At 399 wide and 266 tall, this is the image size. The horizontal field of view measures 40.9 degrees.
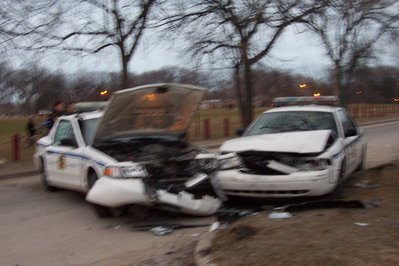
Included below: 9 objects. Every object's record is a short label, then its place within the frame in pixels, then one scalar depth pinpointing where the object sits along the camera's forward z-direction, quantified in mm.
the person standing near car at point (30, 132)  23169
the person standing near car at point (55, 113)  17000
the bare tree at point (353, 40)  33500
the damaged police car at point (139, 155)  7043
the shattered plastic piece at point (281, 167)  7426
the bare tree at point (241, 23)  21391
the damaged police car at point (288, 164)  7301
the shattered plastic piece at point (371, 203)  6766
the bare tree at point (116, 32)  19359
